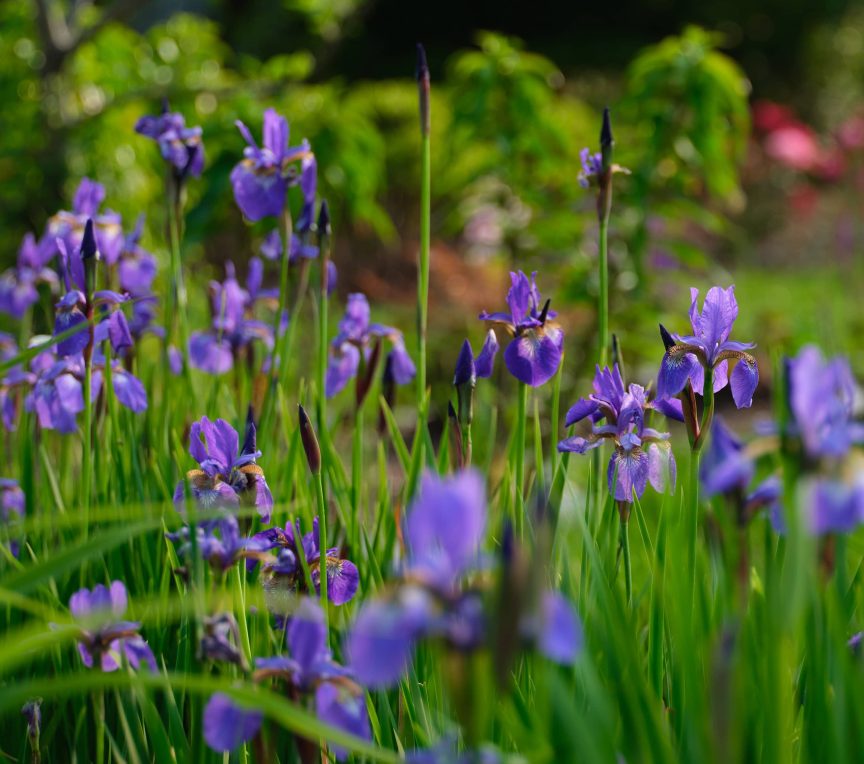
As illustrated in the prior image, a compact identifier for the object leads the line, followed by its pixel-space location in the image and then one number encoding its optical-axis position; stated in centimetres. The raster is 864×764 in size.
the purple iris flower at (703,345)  237
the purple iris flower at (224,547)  228
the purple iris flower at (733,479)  215
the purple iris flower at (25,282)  282
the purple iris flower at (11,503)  262
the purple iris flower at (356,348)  270
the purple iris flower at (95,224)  271
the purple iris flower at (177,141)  270
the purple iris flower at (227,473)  236
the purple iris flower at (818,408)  212
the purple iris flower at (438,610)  209
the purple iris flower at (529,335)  243
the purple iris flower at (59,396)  259
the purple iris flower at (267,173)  262
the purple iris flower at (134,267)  281
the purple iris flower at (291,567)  235
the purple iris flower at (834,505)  211
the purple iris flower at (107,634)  230
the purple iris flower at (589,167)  256
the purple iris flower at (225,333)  277
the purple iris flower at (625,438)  240
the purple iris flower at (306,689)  220
